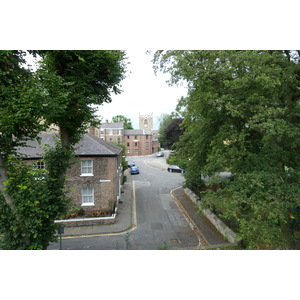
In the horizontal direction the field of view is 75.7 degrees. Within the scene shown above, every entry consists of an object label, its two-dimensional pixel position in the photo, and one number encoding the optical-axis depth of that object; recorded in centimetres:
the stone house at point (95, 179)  1584
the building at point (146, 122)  7491
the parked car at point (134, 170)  3348
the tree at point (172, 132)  3365
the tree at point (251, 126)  659
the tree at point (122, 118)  7993
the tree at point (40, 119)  502
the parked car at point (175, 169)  3502
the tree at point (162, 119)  6101
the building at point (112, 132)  6178
